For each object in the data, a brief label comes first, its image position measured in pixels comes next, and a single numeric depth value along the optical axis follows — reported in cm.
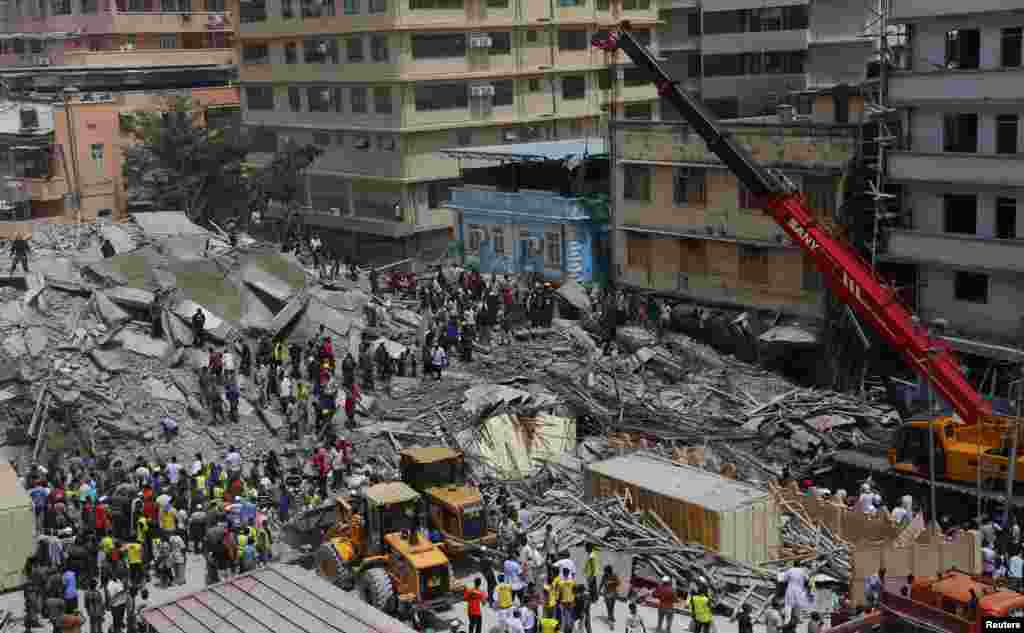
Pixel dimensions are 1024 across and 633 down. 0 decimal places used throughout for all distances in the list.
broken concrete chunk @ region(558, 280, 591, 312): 4545
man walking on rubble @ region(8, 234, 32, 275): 4241
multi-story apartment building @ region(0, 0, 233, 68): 8144
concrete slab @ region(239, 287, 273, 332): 4138
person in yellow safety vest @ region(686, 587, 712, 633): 2291
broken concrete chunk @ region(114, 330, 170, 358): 3859
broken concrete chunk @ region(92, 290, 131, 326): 3984
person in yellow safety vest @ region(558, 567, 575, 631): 2377
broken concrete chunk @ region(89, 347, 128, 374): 3750
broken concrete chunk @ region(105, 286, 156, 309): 4022
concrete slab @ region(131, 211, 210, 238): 4741
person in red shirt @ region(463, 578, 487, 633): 2342
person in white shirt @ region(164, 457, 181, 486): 3098
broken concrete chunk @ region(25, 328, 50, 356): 3772
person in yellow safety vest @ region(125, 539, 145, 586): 2664
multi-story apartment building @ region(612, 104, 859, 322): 4016
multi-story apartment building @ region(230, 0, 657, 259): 5884
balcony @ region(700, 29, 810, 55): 5956
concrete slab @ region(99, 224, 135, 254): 4628
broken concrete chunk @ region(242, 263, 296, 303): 4252
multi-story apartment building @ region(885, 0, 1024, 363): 3497
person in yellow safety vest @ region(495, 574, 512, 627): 2370
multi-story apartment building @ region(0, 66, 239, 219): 6175
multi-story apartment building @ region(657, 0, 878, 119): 5844
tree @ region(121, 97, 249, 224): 5950
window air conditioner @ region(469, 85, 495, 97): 6075
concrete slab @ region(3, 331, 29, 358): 3728
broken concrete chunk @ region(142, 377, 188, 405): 3672
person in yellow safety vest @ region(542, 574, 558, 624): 2372
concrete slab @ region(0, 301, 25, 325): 3919
